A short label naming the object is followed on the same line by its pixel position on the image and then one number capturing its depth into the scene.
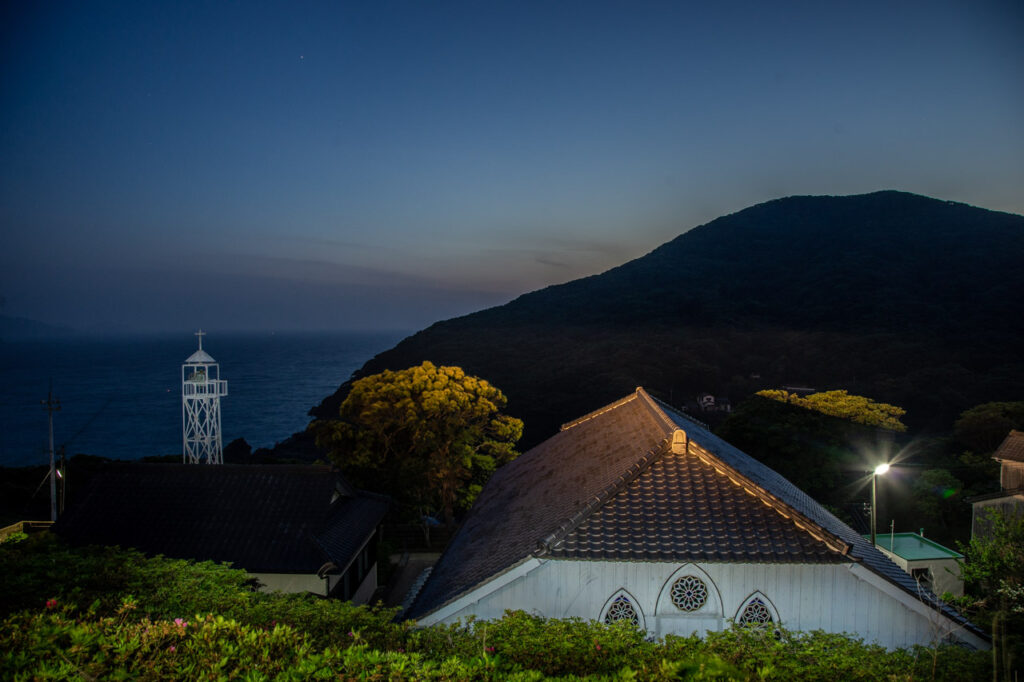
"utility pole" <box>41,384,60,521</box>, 21.68
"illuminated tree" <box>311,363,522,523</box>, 20.83
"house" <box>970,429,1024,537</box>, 19.03
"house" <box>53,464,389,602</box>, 13.06
